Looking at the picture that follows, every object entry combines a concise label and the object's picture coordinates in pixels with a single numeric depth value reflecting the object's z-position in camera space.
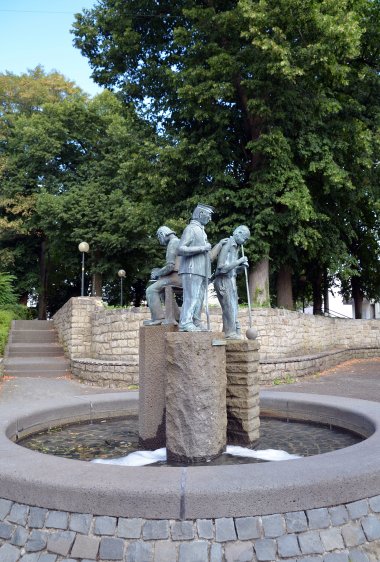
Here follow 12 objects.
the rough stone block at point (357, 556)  2.96
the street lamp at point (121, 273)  24.14
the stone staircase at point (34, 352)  13.23
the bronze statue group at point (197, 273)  5.07
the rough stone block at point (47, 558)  2.98
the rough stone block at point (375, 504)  3.21
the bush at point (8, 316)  14.64
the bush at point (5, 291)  21.12
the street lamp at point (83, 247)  18.88
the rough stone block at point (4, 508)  3.28
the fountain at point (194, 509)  2.91
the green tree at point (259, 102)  13.01
